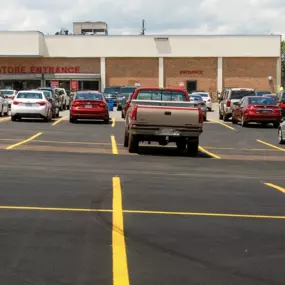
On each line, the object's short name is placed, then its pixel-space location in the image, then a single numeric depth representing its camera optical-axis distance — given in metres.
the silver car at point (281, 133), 21.27
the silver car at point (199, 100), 34.12
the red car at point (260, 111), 29.28
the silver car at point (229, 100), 33.91
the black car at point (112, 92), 53.72
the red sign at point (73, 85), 70.56
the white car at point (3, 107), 35.39
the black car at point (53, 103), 33.42
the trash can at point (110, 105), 47.75
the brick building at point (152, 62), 71.19
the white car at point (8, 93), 47.76
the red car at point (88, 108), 29.48
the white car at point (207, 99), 48.50
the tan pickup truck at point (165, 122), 16.28
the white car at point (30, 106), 29.58
